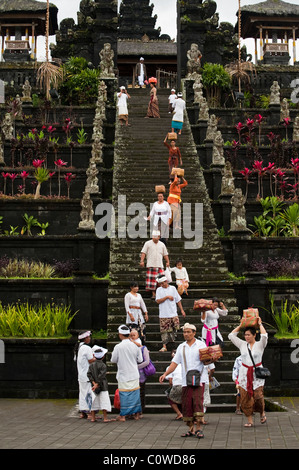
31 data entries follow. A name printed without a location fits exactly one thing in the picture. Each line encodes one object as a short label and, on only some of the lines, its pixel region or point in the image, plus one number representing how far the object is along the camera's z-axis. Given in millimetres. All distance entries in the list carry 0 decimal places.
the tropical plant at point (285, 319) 16391
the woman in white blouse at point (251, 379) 11664
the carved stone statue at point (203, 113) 25141
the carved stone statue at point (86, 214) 18156
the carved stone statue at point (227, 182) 20297
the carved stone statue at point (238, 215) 18531
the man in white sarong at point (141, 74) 33409
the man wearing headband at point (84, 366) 12891
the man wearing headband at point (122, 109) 25266
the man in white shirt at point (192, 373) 11016
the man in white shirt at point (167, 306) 14492
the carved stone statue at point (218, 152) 21938
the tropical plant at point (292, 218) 20109
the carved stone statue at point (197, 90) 27103
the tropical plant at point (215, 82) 31453
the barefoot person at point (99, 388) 12625
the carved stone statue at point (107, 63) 29128
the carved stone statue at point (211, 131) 23438
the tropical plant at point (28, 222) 20709
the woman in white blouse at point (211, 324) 14008
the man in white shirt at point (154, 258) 16031
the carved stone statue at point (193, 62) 30484
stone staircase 14680
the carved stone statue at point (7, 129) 24219
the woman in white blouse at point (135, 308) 14375
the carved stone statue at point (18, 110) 26294
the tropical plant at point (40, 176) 22191
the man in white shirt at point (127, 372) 12391
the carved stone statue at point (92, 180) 20250
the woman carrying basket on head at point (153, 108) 26302
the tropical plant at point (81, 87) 30719
